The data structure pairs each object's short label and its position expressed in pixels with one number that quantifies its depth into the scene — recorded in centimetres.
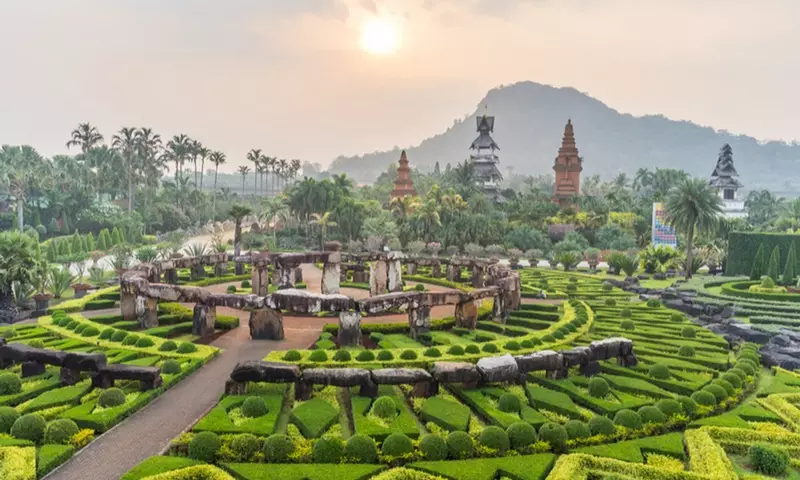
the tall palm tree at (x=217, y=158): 13562
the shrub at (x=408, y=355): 2906
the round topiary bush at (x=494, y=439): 2080
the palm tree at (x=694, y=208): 6284
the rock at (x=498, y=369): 2583
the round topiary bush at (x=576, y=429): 2162
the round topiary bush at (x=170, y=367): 2738
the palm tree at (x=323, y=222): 8725
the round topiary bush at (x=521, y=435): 2111
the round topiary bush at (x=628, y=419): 2258
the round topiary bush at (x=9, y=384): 2461
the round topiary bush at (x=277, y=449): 1978
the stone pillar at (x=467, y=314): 3800
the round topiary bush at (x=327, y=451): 1984
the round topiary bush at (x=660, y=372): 2812
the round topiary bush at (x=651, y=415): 2305
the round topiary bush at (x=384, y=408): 2327
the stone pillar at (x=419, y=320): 3612
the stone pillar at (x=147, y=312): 3778
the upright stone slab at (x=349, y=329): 3309
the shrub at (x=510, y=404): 2406
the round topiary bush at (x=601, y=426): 2203
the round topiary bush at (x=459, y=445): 2044
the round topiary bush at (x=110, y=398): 2347
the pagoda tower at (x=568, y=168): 13112
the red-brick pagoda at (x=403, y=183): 12462
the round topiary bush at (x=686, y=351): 3209
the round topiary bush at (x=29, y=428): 2059
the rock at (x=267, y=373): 2477
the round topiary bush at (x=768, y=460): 1978
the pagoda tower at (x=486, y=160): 13800
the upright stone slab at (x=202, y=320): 3631
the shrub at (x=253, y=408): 2286
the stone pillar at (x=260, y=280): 4897
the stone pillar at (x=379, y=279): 4862
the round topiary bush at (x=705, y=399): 2500
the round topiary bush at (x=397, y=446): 2020
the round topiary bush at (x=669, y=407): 2381
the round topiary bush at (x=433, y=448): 2017
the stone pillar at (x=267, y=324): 3494
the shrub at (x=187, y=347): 3042
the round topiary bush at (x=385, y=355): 2870
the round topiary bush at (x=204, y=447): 1966
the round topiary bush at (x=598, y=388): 2591
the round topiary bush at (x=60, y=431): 2041
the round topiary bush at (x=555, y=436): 2114
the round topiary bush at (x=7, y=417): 2116
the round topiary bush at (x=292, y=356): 2834
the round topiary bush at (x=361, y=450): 1995
